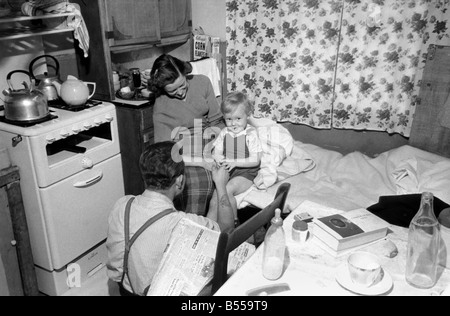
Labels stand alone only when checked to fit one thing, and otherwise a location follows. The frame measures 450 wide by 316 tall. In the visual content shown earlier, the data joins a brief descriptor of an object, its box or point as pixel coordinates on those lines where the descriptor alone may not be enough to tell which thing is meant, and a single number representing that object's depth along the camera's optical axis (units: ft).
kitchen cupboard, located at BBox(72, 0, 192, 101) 9.28
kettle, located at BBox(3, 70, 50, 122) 7.61
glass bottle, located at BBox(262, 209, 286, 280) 4.65
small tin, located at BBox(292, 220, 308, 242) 5.26
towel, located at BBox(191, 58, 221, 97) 10.80
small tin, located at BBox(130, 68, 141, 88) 10.58
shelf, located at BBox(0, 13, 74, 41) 7.81
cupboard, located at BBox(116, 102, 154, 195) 9.52
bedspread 8.34
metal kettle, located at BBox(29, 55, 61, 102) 8.95
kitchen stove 7.51
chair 4.65
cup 4.42
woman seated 8.83
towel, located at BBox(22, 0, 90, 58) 8.21
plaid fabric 7.85
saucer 4.39
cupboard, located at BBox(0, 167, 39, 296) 7.45
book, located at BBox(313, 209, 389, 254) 5.11
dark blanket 7.20
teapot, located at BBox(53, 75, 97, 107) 8.45
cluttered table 4.46
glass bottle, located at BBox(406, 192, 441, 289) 4.58
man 5.55
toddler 8.48
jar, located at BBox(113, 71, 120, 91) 10.49
